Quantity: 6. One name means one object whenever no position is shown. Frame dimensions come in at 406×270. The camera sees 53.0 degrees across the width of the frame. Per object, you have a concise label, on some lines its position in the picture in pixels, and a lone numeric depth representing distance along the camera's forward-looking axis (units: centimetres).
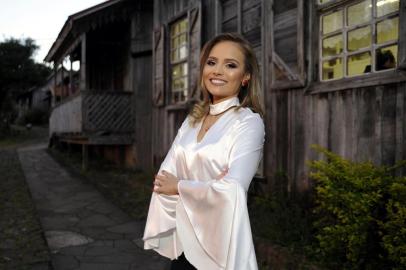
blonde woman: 152
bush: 315
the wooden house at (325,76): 397
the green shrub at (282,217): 415
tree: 2702
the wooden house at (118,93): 1007
